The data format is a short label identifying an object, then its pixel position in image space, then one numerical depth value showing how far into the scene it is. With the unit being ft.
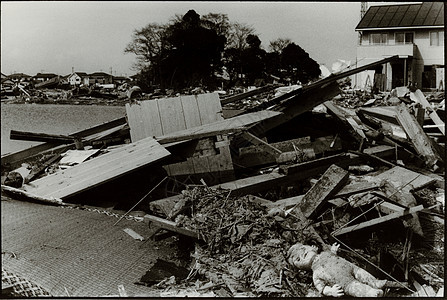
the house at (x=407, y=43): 48.08
